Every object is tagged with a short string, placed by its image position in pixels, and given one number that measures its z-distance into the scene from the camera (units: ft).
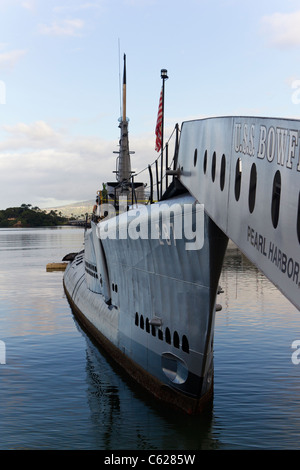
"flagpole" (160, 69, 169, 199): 75.41
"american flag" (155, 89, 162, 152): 76.33
